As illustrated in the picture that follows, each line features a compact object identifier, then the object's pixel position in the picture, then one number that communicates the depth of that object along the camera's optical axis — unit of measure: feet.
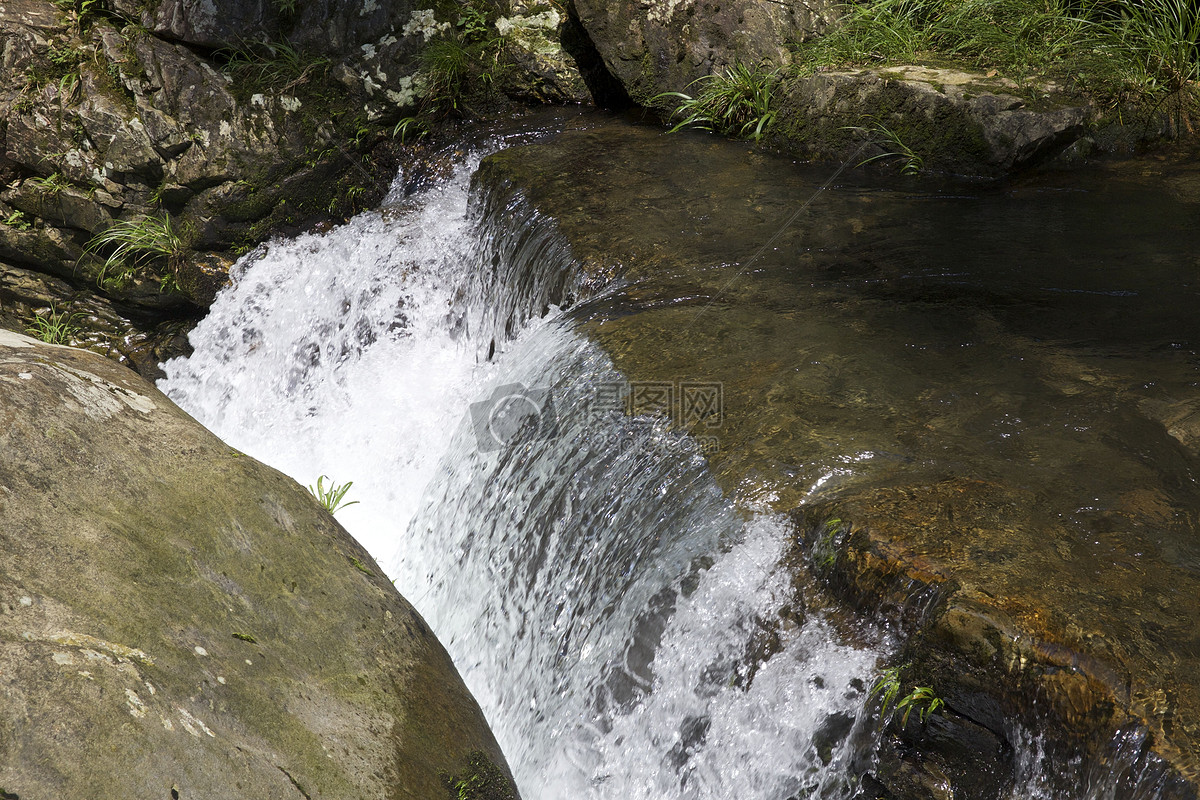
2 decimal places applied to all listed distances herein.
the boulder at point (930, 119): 15.88
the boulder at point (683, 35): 18.97
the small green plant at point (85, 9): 19.11
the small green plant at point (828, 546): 7.47
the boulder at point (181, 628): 5.55
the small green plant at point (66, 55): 18.63
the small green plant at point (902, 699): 6.52
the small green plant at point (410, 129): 20.02
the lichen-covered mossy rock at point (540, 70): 20.80
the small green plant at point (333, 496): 14.64
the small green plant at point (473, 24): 20.76
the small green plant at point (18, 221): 19.19
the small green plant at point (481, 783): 7.41
